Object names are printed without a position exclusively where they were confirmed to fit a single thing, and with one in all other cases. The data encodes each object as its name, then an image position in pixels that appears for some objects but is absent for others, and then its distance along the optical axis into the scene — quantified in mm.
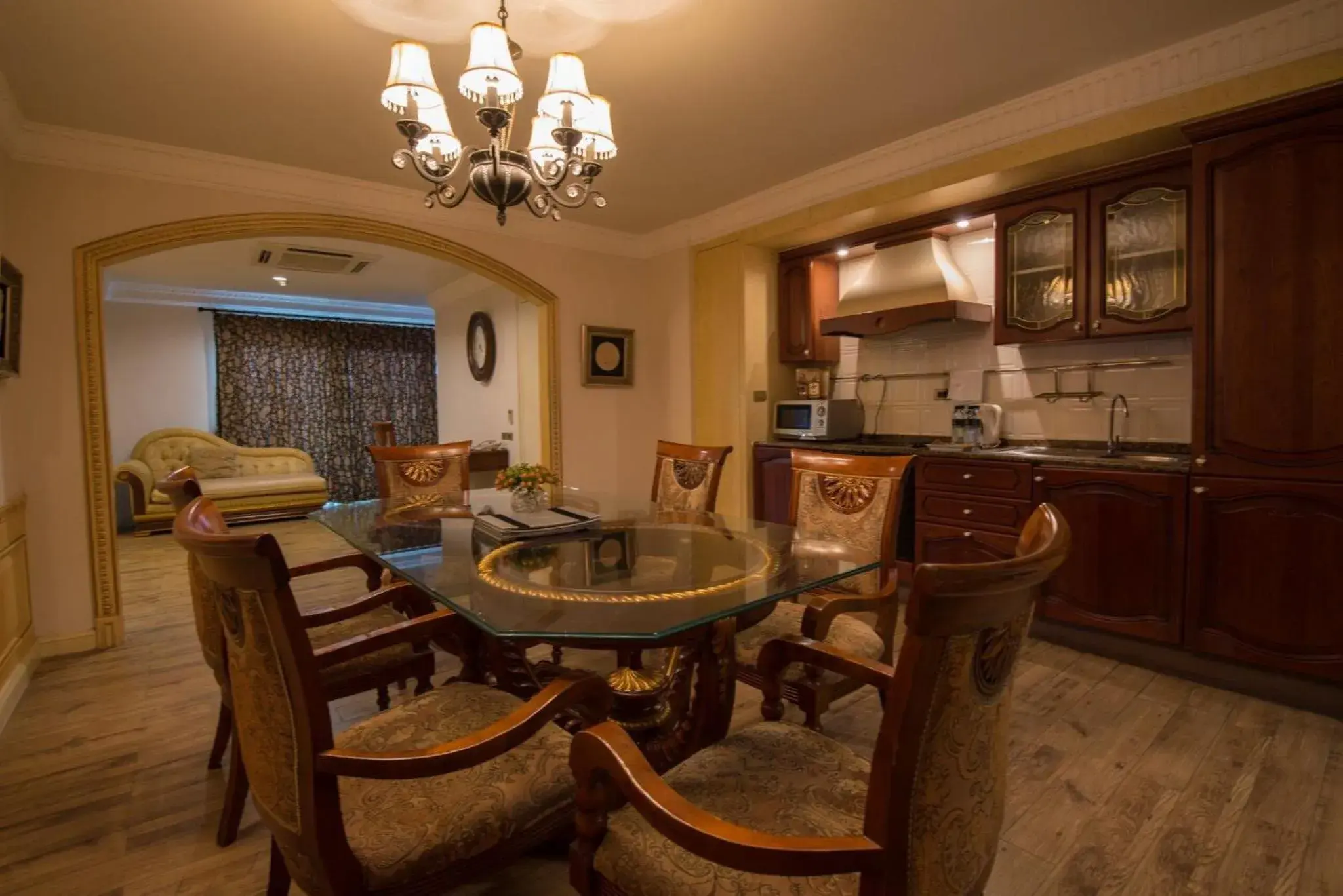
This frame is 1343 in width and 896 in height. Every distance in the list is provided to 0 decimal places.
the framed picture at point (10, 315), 2529
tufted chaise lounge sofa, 6086
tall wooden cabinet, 2205
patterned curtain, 7449
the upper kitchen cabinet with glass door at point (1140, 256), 2773
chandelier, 1795
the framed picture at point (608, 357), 4637
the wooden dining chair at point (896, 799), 744
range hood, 3549
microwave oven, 4070
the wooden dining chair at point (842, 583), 1715
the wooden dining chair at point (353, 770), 938
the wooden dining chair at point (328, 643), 1654
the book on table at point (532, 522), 1974
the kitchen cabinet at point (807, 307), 4316
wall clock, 6215
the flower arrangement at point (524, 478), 2219
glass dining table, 1301
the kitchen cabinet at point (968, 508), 3070
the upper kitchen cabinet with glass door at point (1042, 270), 3066
